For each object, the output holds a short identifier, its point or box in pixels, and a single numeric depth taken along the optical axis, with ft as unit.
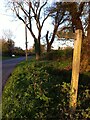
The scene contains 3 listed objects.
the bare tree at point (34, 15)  32.26
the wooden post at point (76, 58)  6.41
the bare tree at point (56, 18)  18.92
